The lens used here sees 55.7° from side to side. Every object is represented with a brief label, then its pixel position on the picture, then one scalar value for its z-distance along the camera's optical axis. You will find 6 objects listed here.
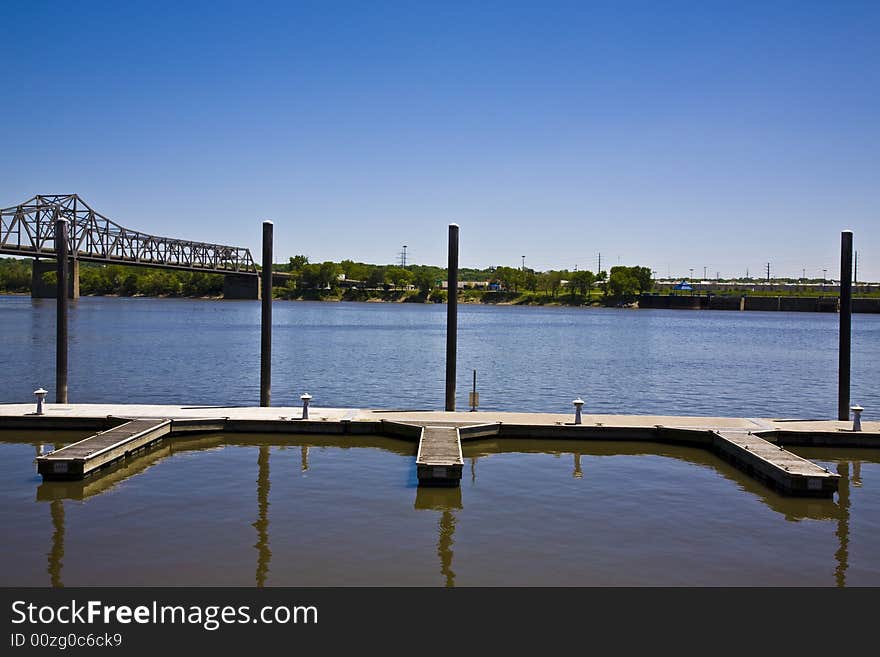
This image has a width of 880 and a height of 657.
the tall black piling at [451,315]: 20.91
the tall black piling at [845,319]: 20.31
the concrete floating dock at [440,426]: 18.27
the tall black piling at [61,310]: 21.06
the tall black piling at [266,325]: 21.33
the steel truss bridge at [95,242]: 139.75
